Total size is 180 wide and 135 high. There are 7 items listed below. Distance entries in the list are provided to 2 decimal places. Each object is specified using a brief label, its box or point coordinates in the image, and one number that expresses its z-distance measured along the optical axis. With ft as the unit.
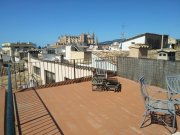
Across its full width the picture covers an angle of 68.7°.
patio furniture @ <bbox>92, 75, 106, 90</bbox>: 14.89
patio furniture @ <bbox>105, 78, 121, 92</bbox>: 14.65
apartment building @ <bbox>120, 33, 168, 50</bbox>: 54.29
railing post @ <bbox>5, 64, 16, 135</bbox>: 2.95
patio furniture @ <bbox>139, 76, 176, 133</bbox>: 8.04
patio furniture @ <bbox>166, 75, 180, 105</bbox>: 9.35
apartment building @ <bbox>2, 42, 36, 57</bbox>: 158.28
